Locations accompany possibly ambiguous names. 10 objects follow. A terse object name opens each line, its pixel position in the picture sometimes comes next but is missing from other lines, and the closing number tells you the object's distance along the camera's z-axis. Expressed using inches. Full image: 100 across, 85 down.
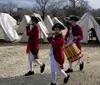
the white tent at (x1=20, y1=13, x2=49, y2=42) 380.5
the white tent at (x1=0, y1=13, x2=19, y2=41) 401.5
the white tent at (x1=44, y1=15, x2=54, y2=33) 533.2
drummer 190.5
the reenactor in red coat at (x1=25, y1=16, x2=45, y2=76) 182.8
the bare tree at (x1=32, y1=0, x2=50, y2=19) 1688.5
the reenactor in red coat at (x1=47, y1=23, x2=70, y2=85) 155.0
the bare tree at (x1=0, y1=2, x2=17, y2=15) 1791.7
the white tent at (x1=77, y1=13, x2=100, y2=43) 402.9
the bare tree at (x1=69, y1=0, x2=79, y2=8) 1637.0
